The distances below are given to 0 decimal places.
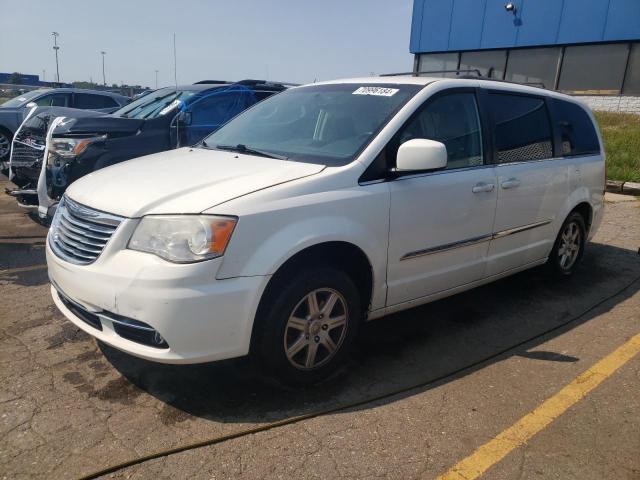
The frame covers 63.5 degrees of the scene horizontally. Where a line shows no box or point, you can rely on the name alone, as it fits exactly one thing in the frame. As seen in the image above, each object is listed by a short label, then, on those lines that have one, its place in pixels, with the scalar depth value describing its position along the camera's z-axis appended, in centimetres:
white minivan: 256
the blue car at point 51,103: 1126
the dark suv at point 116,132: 529
